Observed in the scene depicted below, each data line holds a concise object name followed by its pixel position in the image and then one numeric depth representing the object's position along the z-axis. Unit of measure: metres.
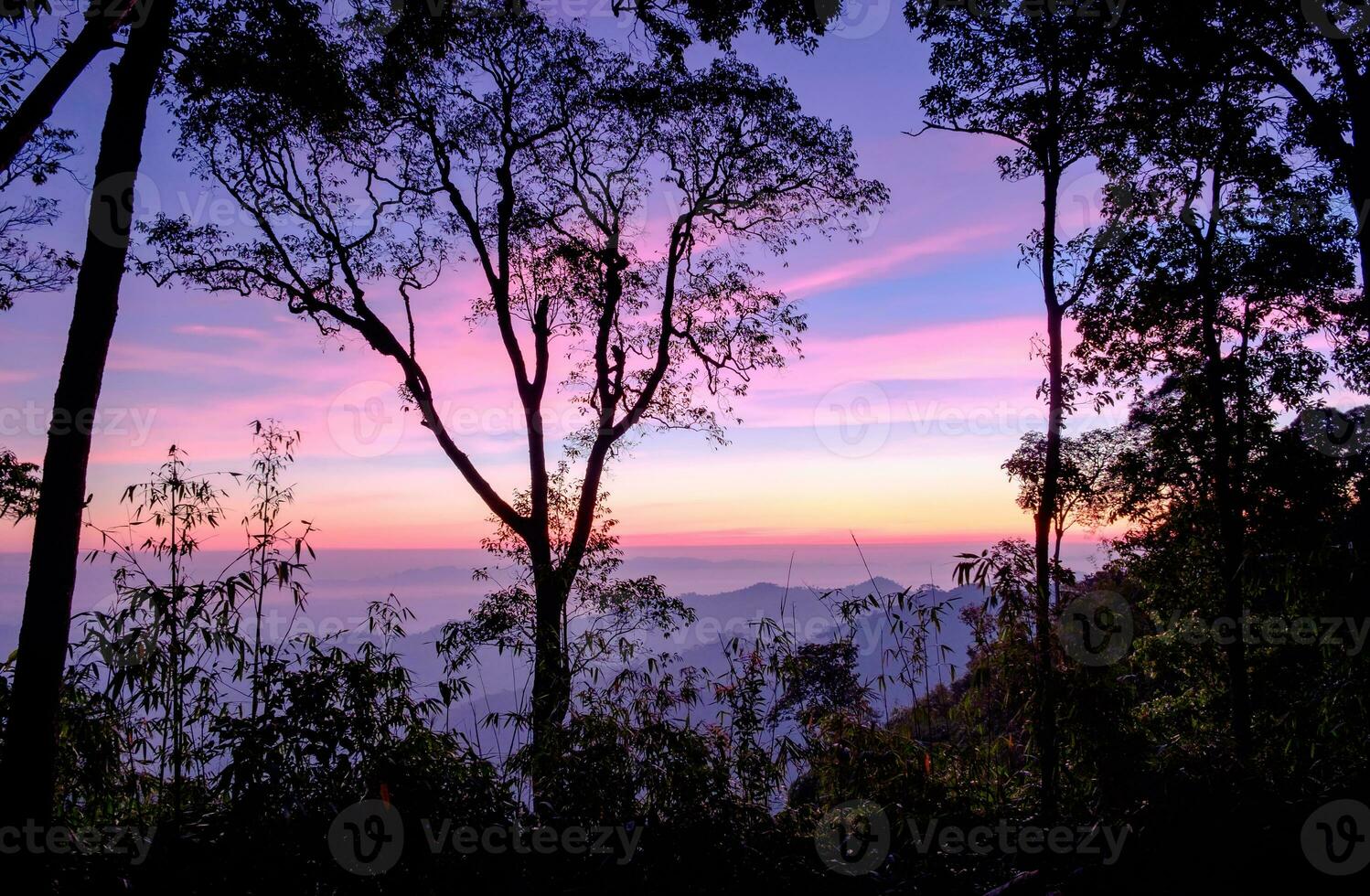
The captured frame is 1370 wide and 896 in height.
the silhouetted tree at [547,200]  10.60
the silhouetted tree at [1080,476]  12.05
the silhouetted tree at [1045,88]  7.78
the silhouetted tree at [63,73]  3.91
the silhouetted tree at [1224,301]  10.19
